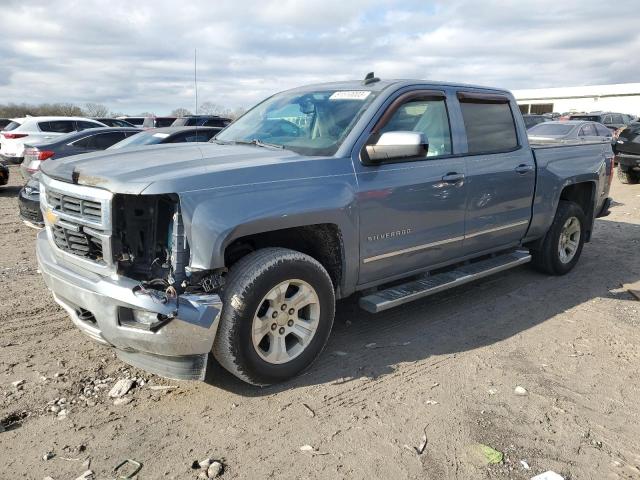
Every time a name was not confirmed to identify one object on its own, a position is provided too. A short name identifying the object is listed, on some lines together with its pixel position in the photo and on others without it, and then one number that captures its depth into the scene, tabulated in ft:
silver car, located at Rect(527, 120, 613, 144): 46.03
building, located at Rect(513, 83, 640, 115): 183.93
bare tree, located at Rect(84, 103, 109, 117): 148.56
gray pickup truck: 9.86
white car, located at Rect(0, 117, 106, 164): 50.88
